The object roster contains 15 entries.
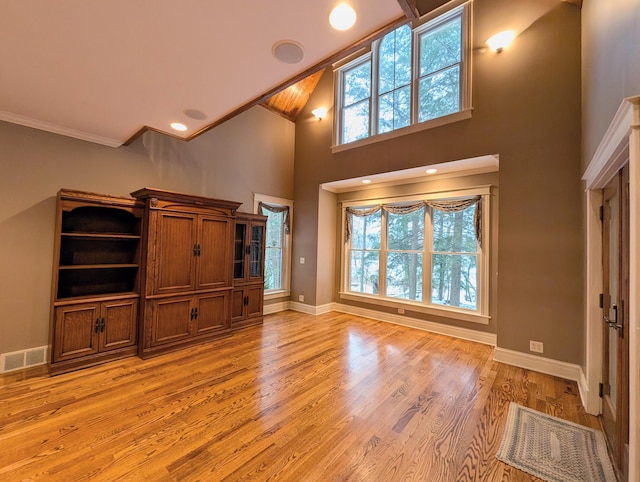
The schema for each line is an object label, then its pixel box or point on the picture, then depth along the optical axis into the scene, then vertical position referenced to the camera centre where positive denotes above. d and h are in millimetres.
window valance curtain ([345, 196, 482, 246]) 4105 +745
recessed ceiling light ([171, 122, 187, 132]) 3010 +1332
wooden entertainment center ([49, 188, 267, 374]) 2971 -399
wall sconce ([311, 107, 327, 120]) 5500 +2737
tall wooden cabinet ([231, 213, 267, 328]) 4547 -398
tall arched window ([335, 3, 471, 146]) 4004 +2818
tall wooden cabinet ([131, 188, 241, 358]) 3352 -327
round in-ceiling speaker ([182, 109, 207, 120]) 2721 +1336
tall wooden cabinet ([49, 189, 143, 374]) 2896 -459
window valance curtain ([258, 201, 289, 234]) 5328 +761
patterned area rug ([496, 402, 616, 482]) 1729 -1365
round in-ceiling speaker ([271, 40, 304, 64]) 1805 +1342
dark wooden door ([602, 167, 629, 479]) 1696 -443
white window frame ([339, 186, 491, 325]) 4051 -377
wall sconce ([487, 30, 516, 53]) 3514 +2751
